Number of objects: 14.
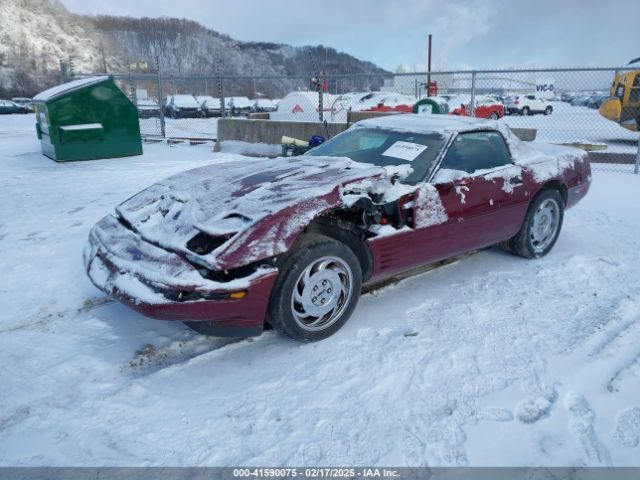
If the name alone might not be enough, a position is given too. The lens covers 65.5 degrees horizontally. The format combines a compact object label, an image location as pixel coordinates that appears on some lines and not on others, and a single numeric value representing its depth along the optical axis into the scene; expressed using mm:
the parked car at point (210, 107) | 28344
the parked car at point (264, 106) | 32469
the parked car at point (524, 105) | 28938
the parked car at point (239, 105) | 31530
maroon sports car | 2736
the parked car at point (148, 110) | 15339
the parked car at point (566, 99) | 40088
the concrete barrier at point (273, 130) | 9961
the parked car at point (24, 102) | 32850
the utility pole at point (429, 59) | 30969
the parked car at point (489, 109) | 21938
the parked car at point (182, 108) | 28047
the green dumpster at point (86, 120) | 9195
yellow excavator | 13398
